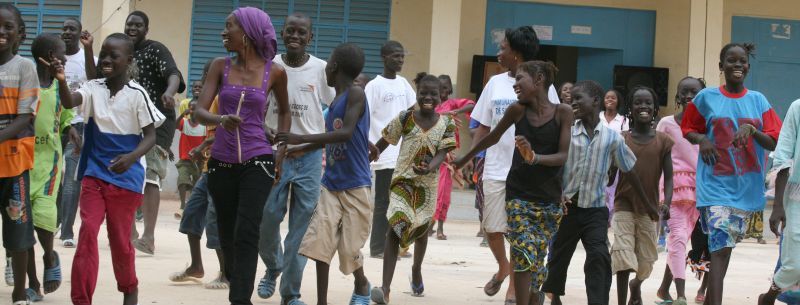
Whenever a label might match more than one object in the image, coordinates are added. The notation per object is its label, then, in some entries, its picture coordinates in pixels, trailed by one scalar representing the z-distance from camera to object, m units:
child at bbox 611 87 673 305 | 7.54
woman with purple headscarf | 6.00
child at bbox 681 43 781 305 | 7.21
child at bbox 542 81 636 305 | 7.04
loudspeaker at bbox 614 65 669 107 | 18.25
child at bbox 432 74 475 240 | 12.96
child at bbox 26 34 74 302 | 6.98
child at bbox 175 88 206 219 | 14.11
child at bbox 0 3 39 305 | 6.41
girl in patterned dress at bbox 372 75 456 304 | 7.77
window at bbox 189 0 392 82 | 17.42
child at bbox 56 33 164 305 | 6.20
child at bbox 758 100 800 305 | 6.56
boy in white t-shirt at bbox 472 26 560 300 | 7.80
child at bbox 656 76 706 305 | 8.28
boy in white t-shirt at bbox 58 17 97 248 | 9.75
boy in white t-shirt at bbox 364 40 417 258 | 10.36
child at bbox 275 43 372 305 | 6.91
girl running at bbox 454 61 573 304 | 6.79
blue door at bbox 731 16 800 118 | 18.52
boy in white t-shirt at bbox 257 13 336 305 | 7.06
